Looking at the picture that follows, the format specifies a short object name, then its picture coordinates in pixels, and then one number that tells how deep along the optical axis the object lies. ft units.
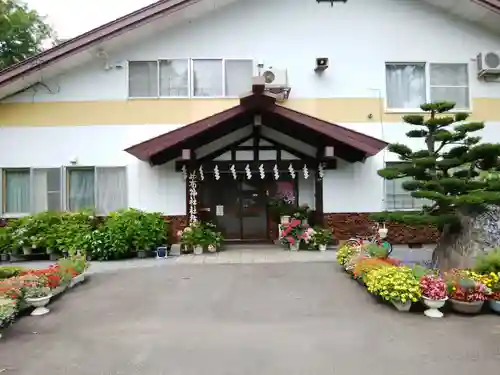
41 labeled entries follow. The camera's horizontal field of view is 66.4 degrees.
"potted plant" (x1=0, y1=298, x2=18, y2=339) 15.18
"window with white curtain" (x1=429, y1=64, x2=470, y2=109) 36.58
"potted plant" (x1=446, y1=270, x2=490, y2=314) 17.21
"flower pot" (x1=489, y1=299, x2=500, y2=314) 17.40
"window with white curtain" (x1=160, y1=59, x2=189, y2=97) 35.94
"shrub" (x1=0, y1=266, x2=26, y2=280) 22.78
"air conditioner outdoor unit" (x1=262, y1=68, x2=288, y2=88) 34.35
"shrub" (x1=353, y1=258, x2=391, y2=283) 20.61
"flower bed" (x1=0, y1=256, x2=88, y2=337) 15.92
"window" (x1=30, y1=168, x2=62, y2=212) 34.65
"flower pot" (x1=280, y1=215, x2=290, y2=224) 35.07
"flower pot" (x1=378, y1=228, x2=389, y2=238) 32.51
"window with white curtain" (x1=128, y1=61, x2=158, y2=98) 35.78
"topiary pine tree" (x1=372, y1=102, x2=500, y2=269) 21.31
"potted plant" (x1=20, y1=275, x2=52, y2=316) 17.90
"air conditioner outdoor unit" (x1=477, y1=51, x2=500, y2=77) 35.24
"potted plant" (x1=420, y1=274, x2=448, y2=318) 16.97
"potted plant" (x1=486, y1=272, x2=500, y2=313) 17.47
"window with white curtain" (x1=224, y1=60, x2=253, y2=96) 36.06
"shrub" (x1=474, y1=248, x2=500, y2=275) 18.66
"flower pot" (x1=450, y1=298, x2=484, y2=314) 17.15
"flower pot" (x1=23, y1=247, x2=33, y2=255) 32.04
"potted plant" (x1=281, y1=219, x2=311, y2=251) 33.47
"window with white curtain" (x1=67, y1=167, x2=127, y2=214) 35.01
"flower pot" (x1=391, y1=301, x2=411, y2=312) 17.42
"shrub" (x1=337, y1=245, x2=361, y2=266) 25.70
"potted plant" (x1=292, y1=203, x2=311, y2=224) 34.73
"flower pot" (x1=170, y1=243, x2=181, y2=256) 33.17
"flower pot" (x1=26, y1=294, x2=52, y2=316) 17.93
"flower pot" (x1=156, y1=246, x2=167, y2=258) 31.89
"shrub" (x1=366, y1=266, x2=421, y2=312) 17.20
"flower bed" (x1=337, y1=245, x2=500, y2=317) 17.15
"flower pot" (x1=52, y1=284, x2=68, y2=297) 20.35
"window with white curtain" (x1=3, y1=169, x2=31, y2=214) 34.73
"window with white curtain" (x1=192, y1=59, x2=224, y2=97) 36.01
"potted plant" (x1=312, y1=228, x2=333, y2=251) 33.60
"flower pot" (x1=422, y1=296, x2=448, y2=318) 16.96
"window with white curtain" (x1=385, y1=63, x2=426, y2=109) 36.50
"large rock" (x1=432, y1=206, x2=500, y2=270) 21.06
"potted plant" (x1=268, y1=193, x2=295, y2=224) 35.62
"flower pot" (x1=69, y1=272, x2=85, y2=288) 22.95
